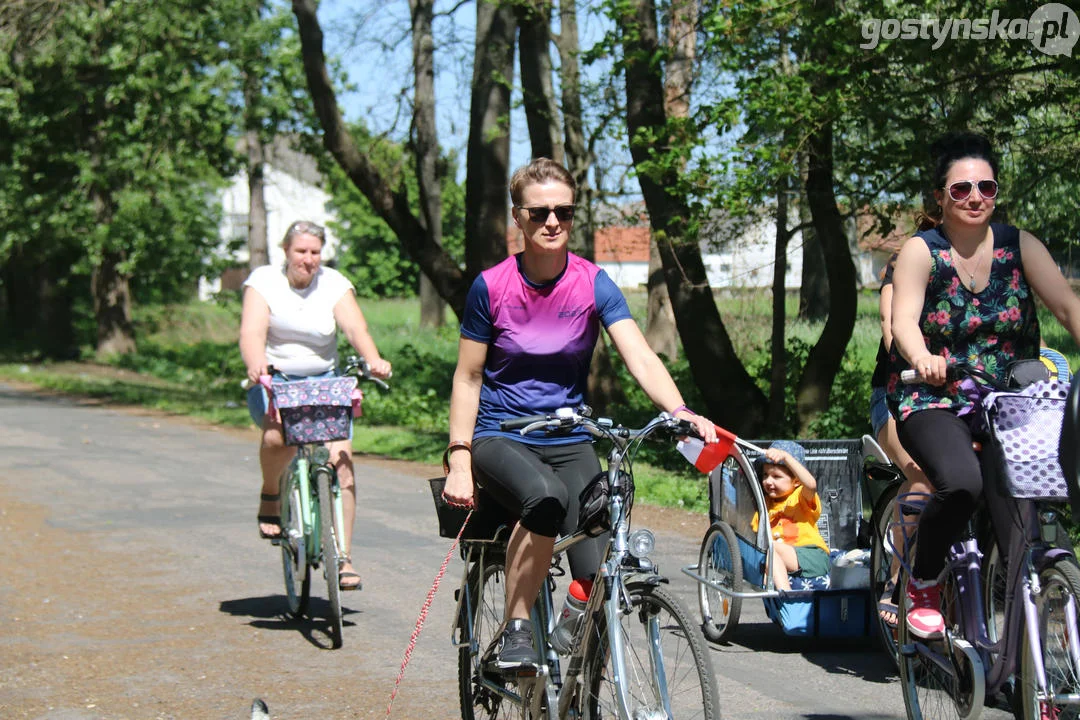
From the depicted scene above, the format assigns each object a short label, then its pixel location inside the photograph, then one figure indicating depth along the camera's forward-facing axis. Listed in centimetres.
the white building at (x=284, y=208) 8400
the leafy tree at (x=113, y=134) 2691
